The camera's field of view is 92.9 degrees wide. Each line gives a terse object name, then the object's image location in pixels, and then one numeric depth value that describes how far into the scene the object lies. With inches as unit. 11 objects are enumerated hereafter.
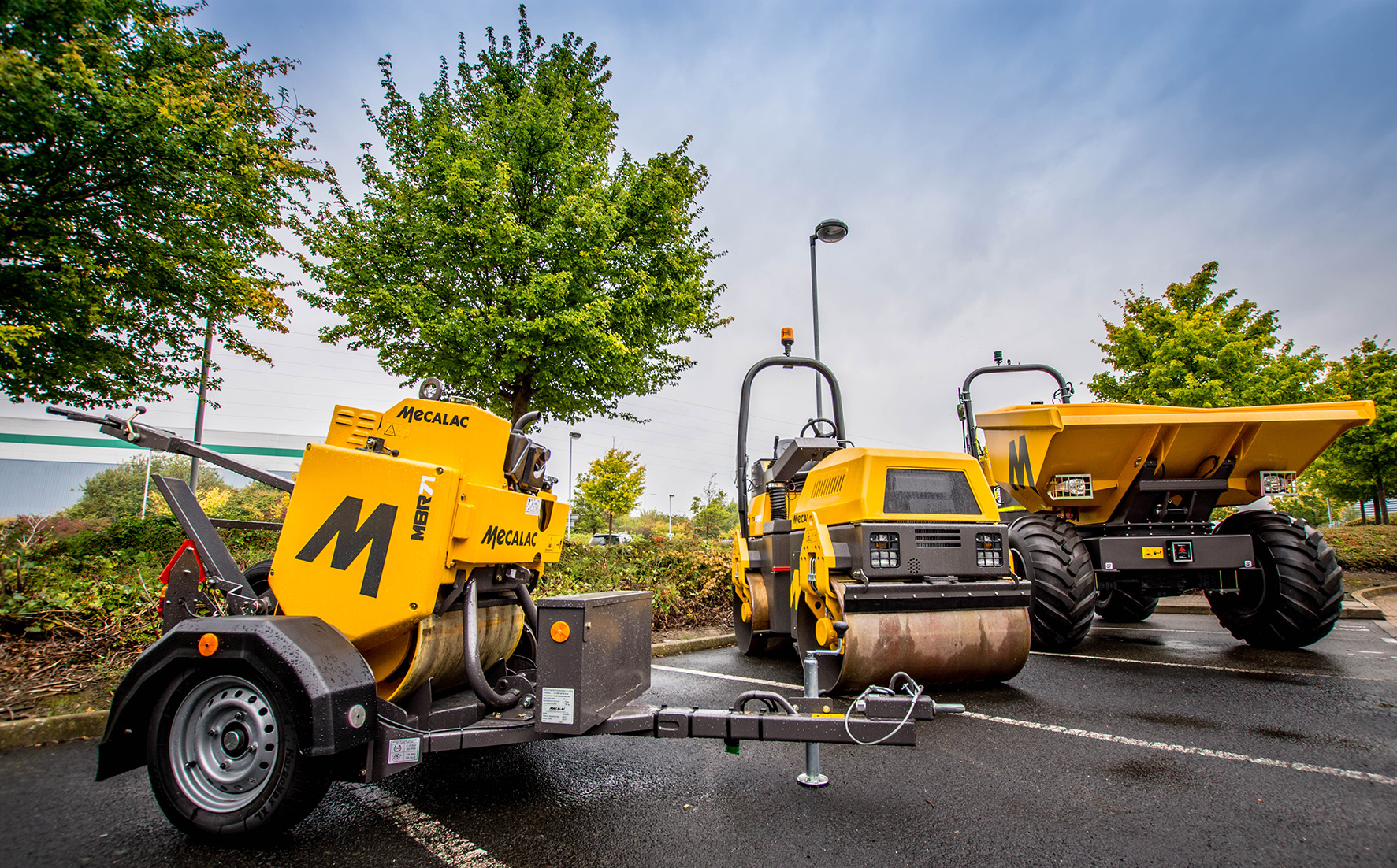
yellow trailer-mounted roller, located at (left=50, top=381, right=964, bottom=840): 109.2
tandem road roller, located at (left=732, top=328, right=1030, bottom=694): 183.2
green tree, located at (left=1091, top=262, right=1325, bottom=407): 603.2
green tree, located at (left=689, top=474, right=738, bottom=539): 1173.2
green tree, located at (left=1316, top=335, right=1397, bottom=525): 709.9
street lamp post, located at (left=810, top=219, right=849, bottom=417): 450.3
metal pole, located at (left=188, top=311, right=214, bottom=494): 396.2
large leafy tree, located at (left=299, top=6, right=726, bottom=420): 412.5
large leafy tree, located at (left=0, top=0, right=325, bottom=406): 283.7
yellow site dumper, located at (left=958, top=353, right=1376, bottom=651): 252.8
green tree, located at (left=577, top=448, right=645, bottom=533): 997.2
